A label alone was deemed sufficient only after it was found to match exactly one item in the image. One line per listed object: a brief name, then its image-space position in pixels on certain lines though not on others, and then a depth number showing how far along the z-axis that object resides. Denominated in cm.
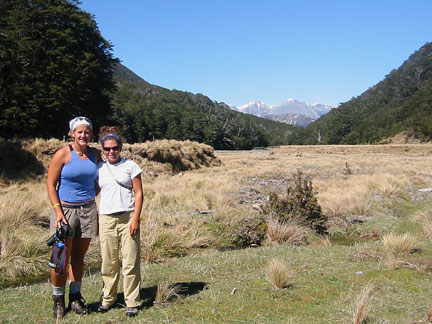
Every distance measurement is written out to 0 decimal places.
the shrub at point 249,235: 769
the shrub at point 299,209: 859
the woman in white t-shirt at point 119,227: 354
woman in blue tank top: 349
